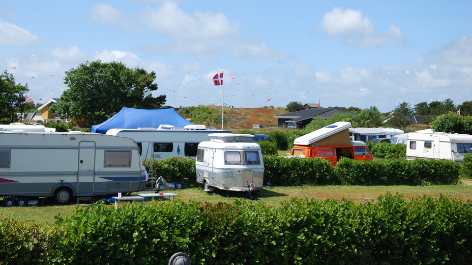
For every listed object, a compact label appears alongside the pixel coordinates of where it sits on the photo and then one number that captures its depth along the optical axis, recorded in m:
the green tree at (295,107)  102.11
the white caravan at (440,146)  27.43
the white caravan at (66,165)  14.77
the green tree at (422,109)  100.72
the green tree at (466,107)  90.03
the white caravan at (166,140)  22.71
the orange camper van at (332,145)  24.03
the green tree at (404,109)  99.31
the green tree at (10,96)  42.69
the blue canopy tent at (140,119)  28.62
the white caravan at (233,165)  16.62
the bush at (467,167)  25.15
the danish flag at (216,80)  46.03
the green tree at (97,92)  51.97
